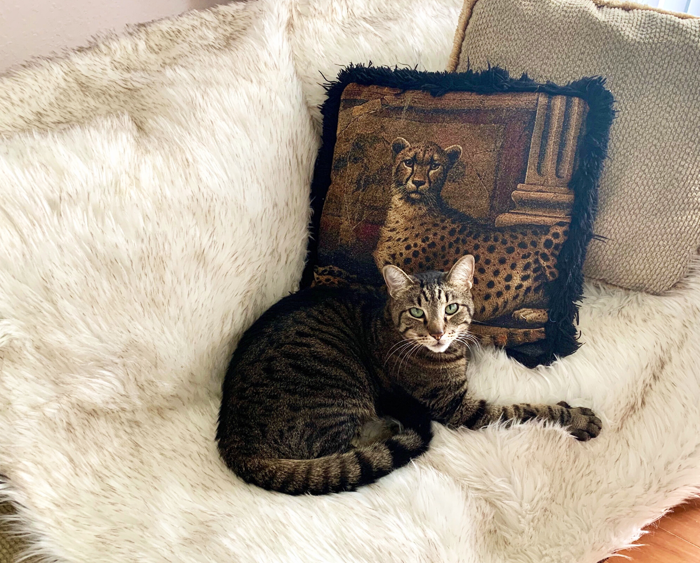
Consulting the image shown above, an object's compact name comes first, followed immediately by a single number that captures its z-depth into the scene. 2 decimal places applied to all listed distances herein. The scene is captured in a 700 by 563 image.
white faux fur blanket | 0.74
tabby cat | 0.84
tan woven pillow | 0.89
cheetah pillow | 0.91
